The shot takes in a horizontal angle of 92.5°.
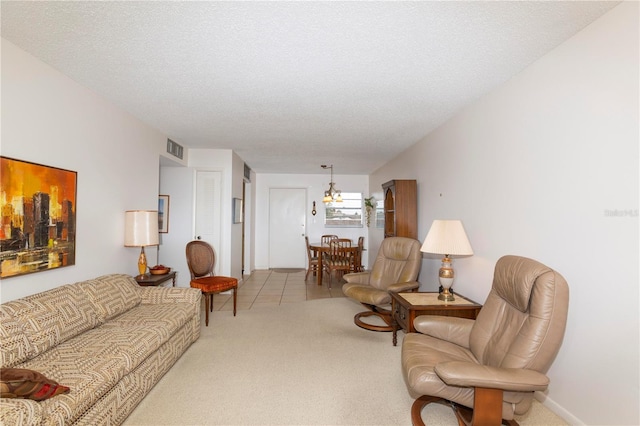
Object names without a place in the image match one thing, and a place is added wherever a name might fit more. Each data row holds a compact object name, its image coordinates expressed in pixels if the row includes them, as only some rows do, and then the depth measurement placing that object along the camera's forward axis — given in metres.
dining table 5.88
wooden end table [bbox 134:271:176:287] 3.21
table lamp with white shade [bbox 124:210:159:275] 3.19
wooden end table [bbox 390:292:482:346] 2.62
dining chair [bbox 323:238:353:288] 5.69
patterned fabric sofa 1.52
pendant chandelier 6.37
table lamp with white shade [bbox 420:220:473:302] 2.68
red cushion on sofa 1.29
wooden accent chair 3.66
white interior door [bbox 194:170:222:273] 5.07
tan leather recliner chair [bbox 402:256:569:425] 1.53
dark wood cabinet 4.38
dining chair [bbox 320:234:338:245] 6.86
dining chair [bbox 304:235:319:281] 6.21
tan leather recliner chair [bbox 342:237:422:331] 3.47
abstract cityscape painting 1.99
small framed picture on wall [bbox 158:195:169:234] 5.02
